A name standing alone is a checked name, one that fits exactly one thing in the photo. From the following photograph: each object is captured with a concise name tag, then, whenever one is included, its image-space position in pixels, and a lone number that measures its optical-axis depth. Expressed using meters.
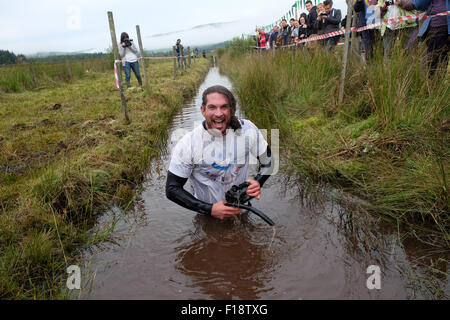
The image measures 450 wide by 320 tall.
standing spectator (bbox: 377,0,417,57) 4.51
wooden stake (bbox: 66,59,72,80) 15.05
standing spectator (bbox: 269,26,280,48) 13.43
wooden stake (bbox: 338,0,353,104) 4.38
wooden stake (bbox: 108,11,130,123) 5.54
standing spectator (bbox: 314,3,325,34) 7.41
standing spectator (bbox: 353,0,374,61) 5.62
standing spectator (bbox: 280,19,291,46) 11.01
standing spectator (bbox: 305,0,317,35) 8.29
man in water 2.58
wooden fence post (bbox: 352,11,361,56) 5.33
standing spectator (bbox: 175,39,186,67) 17.39
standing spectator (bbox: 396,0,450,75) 3.97
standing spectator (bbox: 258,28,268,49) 15.62
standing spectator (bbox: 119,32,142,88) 9.87
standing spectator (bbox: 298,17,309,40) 8.54
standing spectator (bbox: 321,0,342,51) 7.16
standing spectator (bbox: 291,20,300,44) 9.40
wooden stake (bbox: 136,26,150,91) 9.78
